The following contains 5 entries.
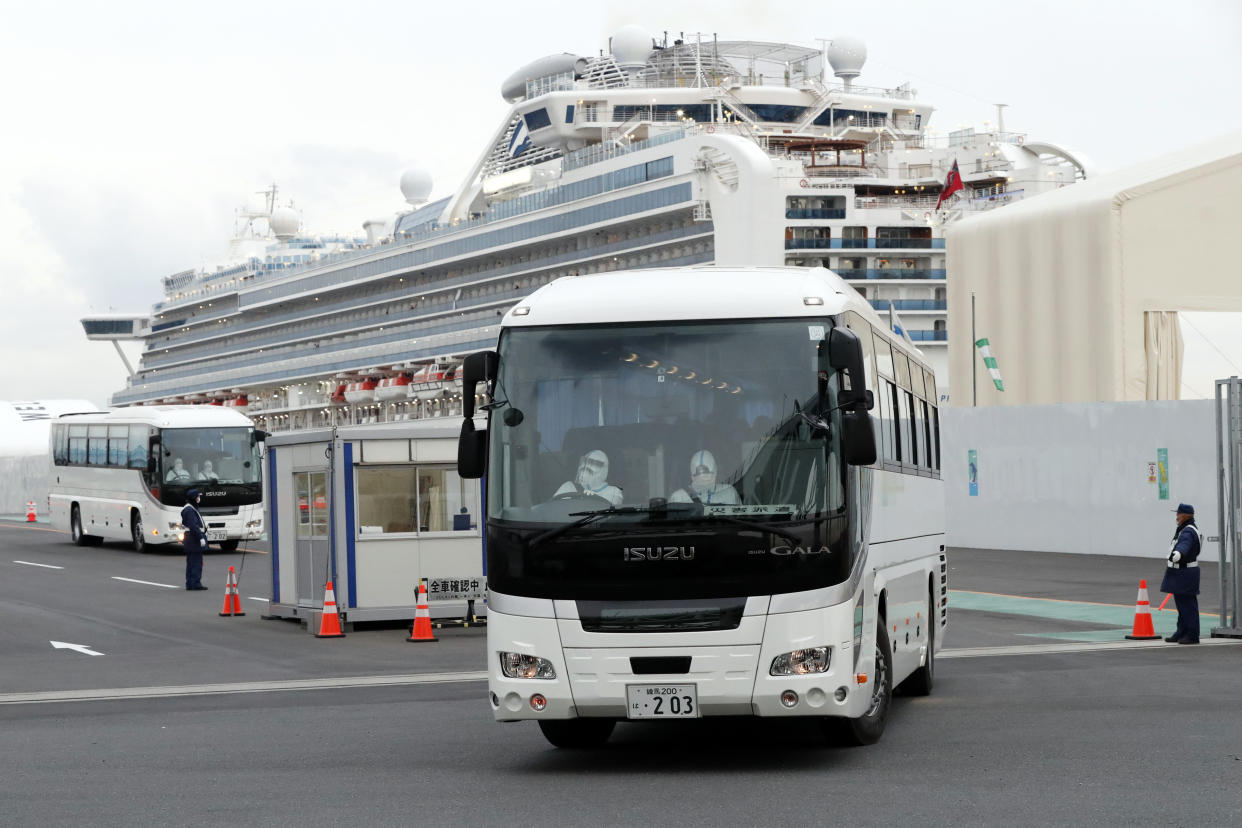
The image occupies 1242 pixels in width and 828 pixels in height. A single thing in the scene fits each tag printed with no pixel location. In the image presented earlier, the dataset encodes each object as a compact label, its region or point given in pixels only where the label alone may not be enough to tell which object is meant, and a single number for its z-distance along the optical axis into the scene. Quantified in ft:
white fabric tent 126.93
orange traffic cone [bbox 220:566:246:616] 75.20
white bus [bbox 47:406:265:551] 121.19
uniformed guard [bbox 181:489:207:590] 88.98
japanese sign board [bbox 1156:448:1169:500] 96.89
